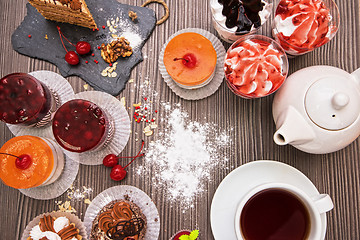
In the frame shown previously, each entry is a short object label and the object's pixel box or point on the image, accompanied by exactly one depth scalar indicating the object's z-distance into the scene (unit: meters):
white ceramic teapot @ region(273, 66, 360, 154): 0.57
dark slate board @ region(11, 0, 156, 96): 0.68
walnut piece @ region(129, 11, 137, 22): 0.68
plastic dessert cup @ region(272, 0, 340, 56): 0.62
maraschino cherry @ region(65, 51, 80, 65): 0.68
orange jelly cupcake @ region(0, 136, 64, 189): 0.65
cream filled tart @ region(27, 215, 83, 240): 0.65
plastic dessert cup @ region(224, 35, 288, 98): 0.62
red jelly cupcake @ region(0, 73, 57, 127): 0.65
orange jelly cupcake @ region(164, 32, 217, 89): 0.65
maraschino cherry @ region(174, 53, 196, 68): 0.65
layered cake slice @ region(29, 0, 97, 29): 0.65
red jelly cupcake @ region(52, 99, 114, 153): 0.65
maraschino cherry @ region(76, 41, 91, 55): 0.68
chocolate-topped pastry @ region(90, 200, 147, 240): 0.64
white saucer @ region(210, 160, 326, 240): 0.63
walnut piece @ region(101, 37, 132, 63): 0.68
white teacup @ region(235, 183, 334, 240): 0.57
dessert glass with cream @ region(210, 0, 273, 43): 0.62
